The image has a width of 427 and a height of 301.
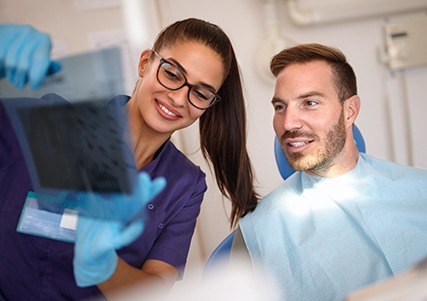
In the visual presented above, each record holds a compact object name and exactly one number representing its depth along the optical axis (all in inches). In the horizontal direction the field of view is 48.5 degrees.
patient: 44.6
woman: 38.4
